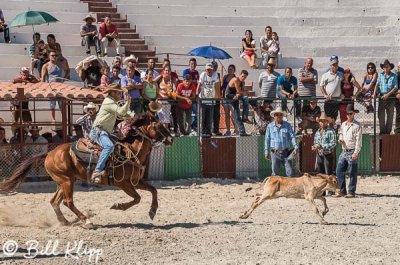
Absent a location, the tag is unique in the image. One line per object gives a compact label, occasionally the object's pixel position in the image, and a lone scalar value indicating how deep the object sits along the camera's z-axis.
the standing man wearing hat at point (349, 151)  19.14
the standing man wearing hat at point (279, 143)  18.48
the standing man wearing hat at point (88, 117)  19.67
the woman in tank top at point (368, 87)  22.56
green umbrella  23.33
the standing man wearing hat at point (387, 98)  22.47
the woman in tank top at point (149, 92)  20.83
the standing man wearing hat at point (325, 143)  19.44
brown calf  15.86
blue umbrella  24.38
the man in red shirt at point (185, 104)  21.56
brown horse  15.77
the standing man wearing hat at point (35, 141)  20.09
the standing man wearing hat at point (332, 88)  22.33
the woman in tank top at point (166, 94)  21.30
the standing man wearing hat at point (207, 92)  21.78
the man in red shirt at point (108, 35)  25.45
